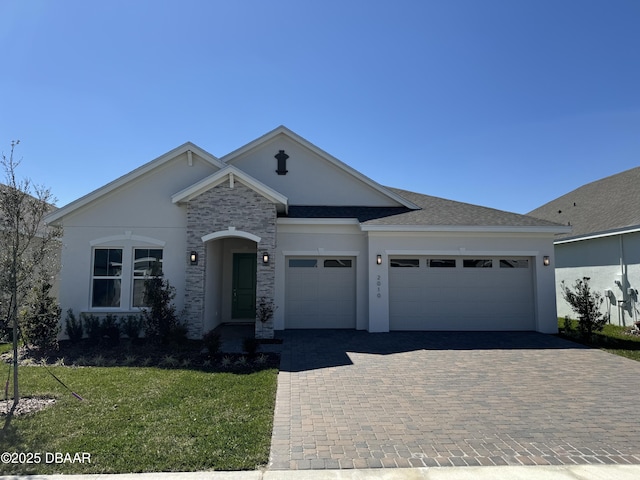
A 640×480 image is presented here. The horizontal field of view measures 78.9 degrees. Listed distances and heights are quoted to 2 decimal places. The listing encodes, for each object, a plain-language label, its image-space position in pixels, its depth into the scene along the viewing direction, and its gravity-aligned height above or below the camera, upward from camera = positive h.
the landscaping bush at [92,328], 10.92 -1.49
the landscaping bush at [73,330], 11.02 -1.56
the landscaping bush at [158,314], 10.41 -1.05
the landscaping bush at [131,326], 10.97 -1.44
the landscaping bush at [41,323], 9.88 -1.23
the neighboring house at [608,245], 13.94 +1.31
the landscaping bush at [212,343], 9.08 -1.57
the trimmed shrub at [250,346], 8.89 -1.60
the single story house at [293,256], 11.47 +0.65
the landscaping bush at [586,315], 11.45 -1.08
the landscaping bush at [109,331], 10.84 -1.56
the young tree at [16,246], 5.99 +0.46
